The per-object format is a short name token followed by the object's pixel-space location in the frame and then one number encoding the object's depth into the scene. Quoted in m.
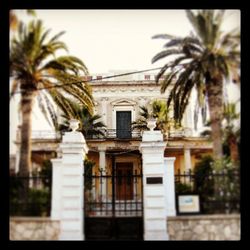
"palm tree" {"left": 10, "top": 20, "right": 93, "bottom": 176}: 11.23
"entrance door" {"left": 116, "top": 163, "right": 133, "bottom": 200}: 16.21
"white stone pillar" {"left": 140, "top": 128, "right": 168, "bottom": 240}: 10.82
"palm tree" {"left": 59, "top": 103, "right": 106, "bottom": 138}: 23.70
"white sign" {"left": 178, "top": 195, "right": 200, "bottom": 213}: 10.98
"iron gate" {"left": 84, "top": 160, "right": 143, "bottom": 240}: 11.09
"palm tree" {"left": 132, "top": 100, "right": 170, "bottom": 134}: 23.55
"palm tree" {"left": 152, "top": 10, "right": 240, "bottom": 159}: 11.19
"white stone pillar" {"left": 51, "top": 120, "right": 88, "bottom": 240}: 10.79
